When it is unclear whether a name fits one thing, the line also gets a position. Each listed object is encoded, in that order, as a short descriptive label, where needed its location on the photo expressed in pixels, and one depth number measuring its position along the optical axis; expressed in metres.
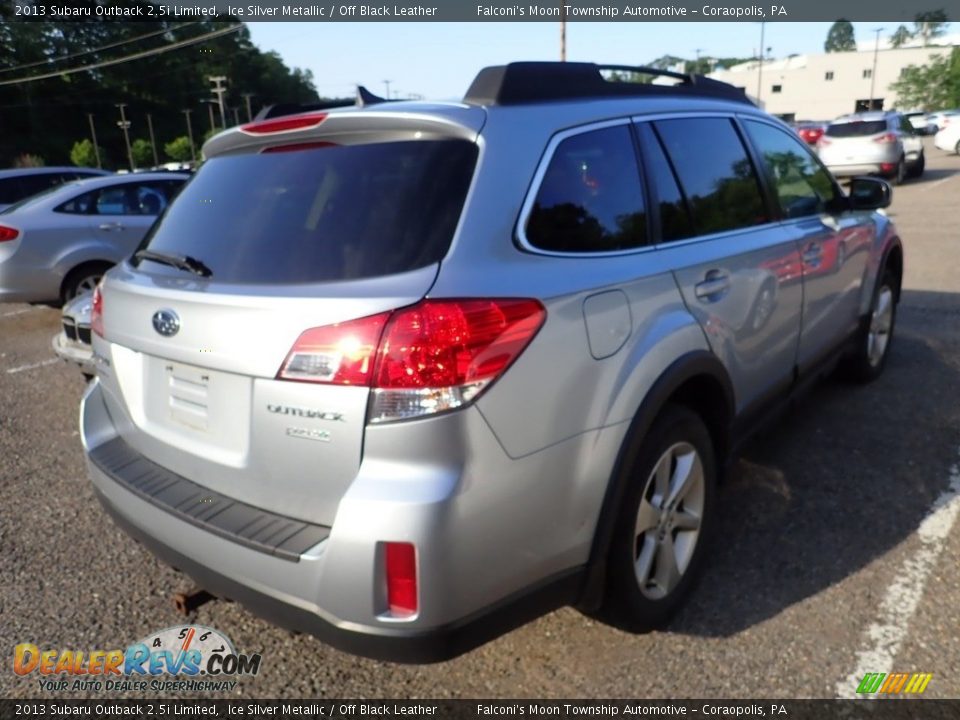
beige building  83.50
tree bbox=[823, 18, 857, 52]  166.62
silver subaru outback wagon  1.89
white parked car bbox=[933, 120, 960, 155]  27.55
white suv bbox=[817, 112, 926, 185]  17.66
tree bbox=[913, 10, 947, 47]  106.71
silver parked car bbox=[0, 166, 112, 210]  10.26
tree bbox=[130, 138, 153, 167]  67.56
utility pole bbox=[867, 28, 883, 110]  83.44
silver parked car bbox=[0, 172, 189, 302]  7.77
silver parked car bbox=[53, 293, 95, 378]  4.98
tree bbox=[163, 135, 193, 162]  66.25
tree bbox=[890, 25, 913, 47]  116.57
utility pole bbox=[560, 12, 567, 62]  27.61
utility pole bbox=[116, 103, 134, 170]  71.20
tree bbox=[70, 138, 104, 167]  59.62
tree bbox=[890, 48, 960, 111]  63.89
